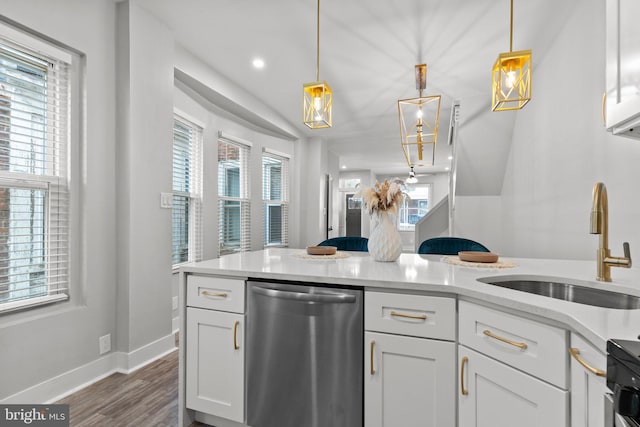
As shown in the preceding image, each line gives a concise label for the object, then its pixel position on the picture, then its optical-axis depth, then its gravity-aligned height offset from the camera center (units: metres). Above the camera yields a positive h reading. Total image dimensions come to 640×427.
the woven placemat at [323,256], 2.06 -0.27
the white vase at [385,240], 1.89 -0.15
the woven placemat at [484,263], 1.67 -0.26
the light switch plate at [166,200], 2.71 +0.10
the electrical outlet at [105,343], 2.33 -0.94
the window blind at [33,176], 1.88 +0.22
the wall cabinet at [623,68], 1.04 +0.50
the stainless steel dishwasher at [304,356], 1.45 -0.66
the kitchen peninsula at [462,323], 0.93 -0.39
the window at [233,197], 4.27 +0.22
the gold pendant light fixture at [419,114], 3.13 +1.51
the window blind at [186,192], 3.40 +0.22
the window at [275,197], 5.34 +0.27
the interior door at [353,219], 11.33 -0.19
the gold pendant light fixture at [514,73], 1.85 +0.82
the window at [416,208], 11.40 +0.20
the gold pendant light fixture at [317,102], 2.20 +0.76
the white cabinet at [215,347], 1.66 -0.70
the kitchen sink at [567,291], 1.27 -0.33
